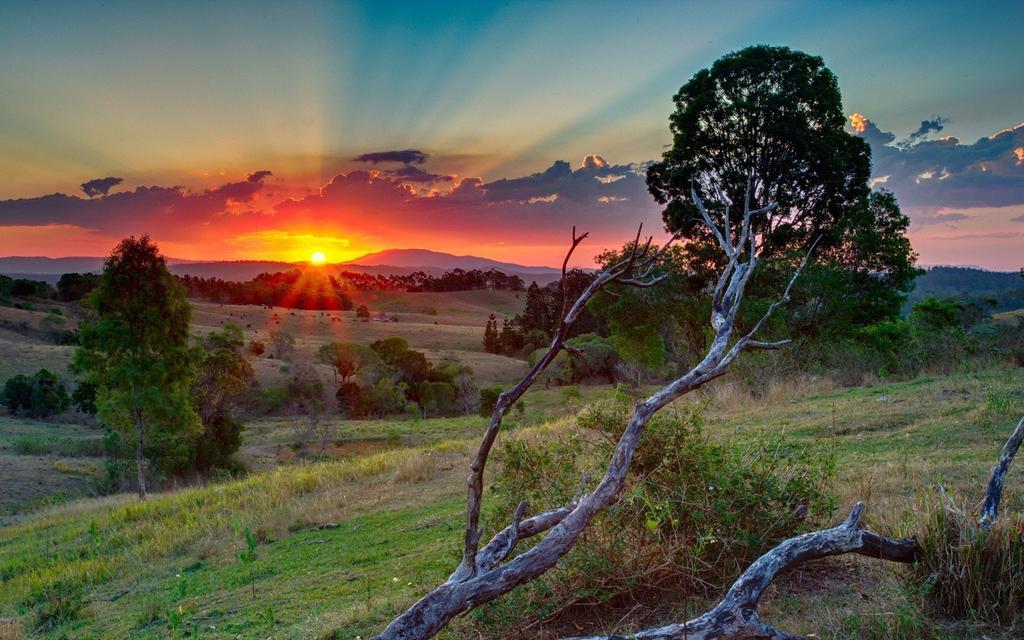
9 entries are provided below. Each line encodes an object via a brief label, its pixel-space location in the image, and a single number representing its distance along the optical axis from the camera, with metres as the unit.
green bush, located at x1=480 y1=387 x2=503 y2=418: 40.84
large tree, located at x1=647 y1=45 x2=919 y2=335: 26.64
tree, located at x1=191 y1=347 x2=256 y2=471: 28.81
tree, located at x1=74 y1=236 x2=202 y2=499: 20.06
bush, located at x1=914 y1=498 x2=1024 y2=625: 3.96
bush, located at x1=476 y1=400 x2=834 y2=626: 4.89
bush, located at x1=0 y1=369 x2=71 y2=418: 41.41
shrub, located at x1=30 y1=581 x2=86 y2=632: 7.89
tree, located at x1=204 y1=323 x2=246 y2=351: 42.09
